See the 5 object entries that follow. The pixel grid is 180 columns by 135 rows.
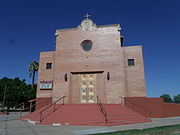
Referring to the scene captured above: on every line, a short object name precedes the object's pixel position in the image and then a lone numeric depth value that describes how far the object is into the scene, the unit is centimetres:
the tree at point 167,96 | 11455
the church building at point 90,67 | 1548
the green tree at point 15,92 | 3274
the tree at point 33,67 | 4700
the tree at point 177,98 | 14775
